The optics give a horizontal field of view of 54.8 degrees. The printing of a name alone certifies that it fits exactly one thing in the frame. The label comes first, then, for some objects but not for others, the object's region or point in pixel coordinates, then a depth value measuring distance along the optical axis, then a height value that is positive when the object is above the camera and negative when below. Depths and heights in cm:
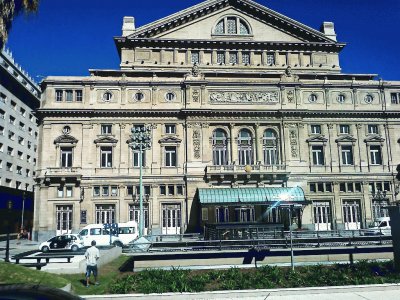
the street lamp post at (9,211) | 2225 -9
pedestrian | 1702 -210
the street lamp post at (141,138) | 3544 +670
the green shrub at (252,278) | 1540 -295
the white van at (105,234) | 3556 -200
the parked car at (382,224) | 3438 -199
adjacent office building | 5622 +1201
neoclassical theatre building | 4385 +769
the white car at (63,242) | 3431 -255
